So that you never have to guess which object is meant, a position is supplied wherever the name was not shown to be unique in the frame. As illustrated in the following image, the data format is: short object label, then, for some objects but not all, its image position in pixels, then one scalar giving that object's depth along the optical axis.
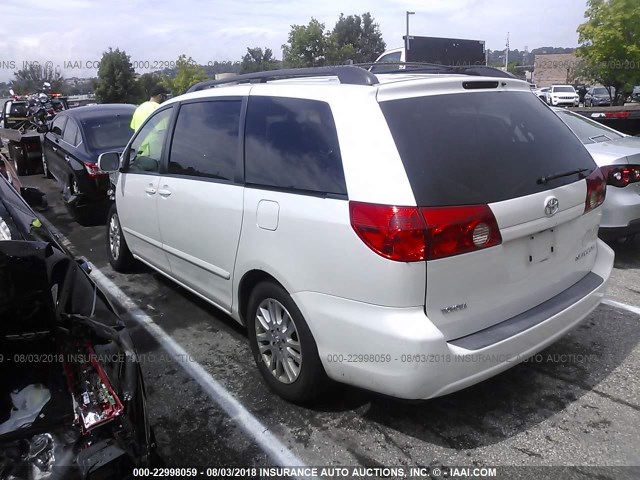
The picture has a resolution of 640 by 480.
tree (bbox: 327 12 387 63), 67.69
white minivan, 2.41
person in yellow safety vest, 7.92
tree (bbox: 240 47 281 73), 57.26
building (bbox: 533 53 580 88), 67.00
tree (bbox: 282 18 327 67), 42.66
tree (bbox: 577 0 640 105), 17.30
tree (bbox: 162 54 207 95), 39.16
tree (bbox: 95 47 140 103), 40.22
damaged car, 1.94
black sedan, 7.67
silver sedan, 5.05
